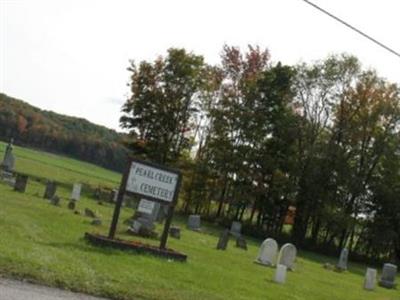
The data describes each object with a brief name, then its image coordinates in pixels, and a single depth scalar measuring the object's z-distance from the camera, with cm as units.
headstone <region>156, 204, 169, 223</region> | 3172
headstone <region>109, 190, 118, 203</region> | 3839
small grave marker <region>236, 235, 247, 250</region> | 2867
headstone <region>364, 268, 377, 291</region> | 2345
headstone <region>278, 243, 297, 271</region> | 2281
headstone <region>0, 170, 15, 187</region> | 3159
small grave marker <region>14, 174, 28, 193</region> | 2892
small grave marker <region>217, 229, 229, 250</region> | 2489
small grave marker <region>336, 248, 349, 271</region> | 3045
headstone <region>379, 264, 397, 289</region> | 2714
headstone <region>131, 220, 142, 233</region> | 2148
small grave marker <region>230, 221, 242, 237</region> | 3706
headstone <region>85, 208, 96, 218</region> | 2430
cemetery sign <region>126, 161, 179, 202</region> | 1628
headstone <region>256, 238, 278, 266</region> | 2264
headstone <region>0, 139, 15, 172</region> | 3688
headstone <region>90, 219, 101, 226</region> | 2108
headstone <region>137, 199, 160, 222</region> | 1873
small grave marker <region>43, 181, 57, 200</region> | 2902
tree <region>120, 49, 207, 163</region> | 5306
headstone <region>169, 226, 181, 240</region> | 2489
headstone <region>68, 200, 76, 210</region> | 2636
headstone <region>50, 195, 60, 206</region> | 2637
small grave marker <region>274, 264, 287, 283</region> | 1733
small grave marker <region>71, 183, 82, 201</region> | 3161
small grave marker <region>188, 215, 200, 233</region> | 3322
